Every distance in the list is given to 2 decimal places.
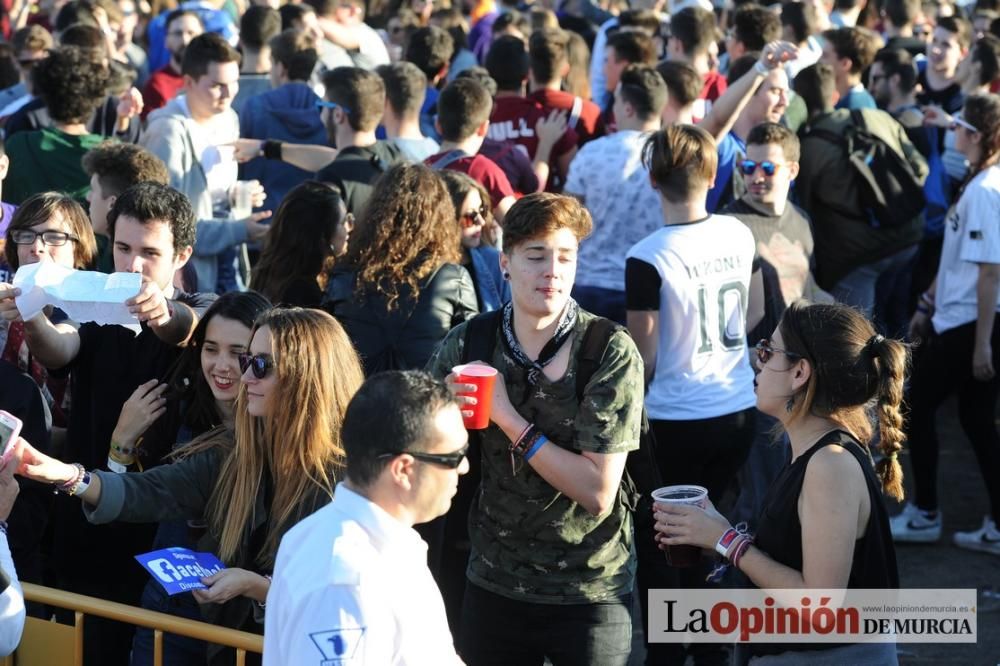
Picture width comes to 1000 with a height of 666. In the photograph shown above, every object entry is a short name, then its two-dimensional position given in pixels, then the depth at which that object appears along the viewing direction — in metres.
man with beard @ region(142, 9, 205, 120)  9.55
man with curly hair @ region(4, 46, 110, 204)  6.69
